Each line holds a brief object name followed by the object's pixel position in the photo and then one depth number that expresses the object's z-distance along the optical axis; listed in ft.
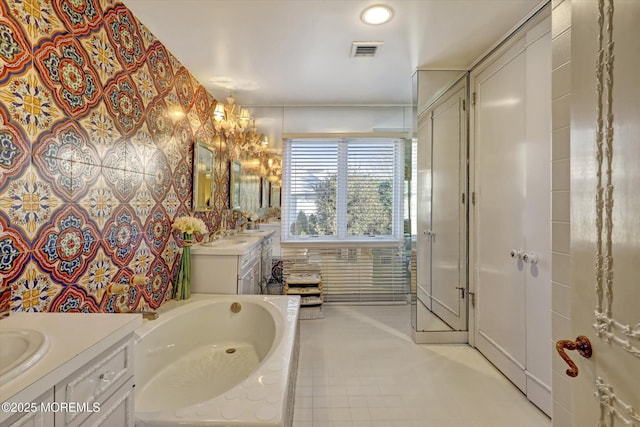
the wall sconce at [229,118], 9.94
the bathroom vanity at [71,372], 2.19
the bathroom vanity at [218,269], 8.39
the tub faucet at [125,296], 5.21
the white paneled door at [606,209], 2.20
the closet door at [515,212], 5.87
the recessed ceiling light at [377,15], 5.97
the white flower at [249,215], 12.97
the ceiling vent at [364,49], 7.20
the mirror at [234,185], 11.91
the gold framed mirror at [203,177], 8.89
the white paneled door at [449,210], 8.76
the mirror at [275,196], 13.93
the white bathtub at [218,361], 3.59
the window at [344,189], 12.53
